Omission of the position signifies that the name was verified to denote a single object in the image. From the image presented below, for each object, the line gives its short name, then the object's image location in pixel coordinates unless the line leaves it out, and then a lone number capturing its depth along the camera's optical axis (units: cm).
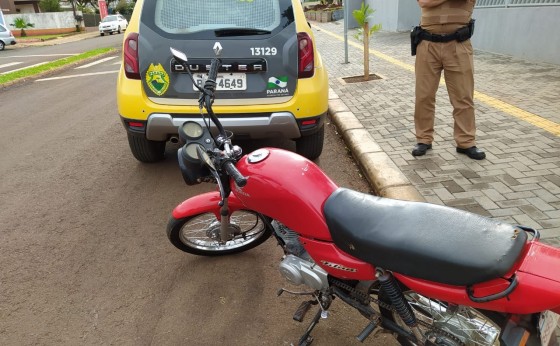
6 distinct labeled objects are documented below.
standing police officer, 396
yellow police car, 379
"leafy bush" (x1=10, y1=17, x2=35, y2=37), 3753
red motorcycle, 152
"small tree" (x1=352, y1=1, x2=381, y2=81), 798
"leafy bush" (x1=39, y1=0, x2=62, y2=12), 5150
